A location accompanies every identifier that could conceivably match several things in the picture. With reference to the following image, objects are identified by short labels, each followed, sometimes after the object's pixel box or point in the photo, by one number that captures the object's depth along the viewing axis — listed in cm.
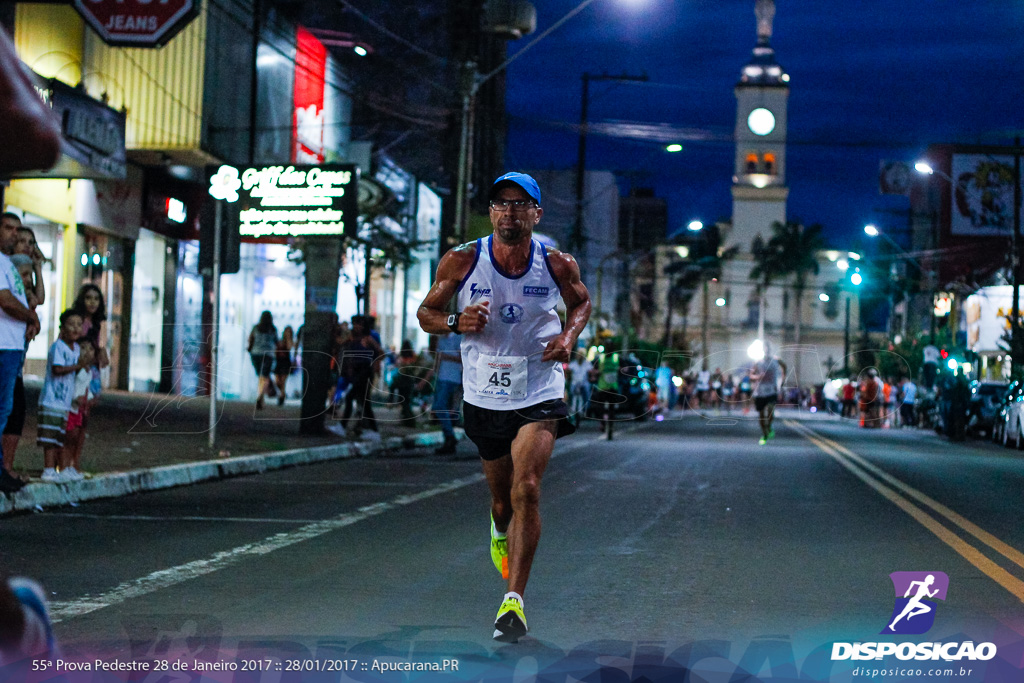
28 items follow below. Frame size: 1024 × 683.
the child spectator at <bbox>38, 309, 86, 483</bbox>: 1122
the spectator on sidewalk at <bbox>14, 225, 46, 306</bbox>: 1069
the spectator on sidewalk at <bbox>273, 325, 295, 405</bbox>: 2767
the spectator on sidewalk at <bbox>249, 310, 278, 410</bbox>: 2558
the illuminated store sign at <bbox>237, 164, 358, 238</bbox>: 1977
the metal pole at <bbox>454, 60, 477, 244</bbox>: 2517
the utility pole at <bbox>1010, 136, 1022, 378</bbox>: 3603
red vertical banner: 3347
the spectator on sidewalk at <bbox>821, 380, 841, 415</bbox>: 6550
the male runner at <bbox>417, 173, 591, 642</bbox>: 601
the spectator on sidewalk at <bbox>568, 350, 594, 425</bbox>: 3117
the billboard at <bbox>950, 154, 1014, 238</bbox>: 7081
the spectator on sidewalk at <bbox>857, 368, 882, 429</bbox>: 4112
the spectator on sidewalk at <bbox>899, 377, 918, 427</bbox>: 4228
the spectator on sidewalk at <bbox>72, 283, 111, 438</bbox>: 1192
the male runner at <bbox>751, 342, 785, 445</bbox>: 2475
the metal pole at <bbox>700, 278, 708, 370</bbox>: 9709
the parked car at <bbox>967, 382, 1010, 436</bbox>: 3181
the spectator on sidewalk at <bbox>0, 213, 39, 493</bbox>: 970
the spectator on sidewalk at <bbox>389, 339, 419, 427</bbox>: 2469
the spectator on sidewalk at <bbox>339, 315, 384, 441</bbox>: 1998
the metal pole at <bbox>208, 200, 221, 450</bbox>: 1576
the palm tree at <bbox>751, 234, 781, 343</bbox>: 10662
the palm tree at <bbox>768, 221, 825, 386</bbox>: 10581
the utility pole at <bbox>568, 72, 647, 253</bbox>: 4444
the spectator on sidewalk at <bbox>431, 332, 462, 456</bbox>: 1812
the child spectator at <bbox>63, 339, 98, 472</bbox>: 1147
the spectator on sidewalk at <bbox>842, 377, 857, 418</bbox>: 4930
